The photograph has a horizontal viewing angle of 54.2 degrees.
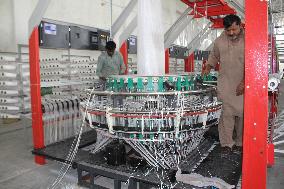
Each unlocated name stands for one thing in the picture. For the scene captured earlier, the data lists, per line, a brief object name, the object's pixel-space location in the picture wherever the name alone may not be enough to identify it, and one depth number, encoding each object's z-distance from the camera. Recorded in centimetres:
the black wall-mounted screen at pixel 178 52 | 992
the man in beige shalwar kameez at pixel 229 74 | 317
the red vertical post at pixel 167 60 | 728
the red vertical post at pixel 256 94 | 182
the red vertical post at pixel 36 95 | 362
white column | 330
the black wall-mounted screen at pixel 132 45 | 778
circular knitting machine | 267
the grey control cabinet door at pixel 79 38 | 612
